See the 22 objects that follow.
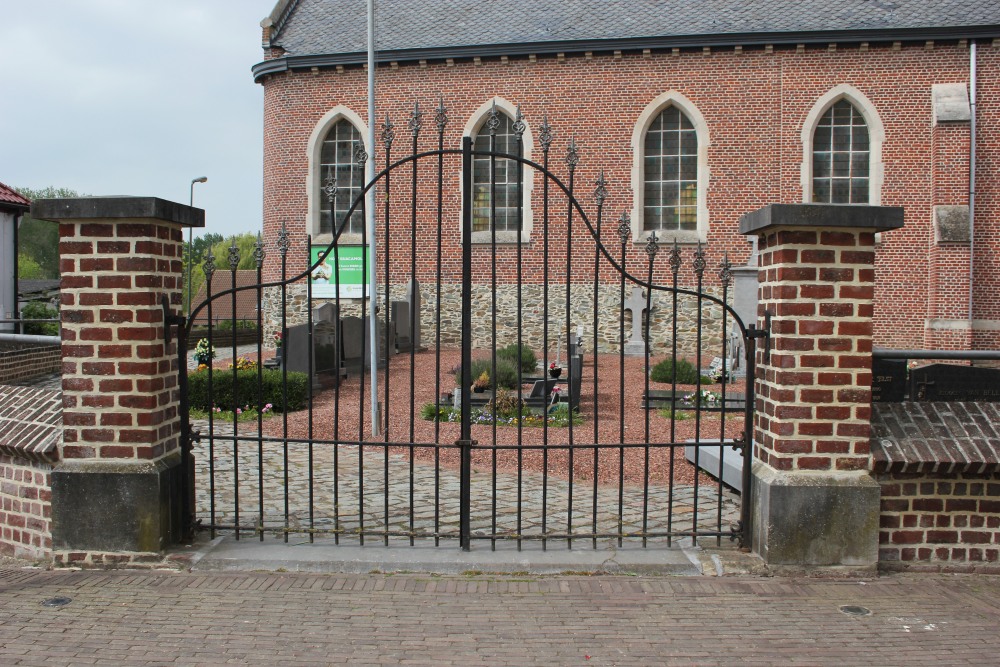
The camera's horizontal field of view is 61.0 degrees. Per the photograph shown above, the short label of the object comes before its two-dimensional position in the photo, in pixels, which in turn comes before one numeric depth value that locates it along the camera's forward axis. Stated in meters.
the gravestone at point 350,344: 14.09
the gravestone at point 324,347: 12.95
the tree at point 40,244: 64.21
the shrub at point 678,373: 12.93
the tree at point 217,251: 62.48
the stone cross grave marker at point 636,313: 18.05
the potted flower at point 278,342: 15.44
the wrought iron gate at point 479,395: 4.85
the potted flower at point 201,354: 13.63
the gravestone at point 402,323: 18.02
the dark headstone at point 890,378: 7.52
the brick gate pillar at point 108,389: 4.54
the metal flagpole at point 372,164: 8.84
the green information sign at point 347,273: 17.17
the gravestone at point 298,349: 13.32
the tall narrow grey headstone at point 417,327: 18.39
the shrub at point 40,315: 16.63
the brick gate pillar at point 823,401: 4.43
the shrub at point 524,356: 12.92
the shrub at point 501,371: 10.77
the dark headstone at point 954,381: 8.43
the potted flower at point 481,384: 10.84
